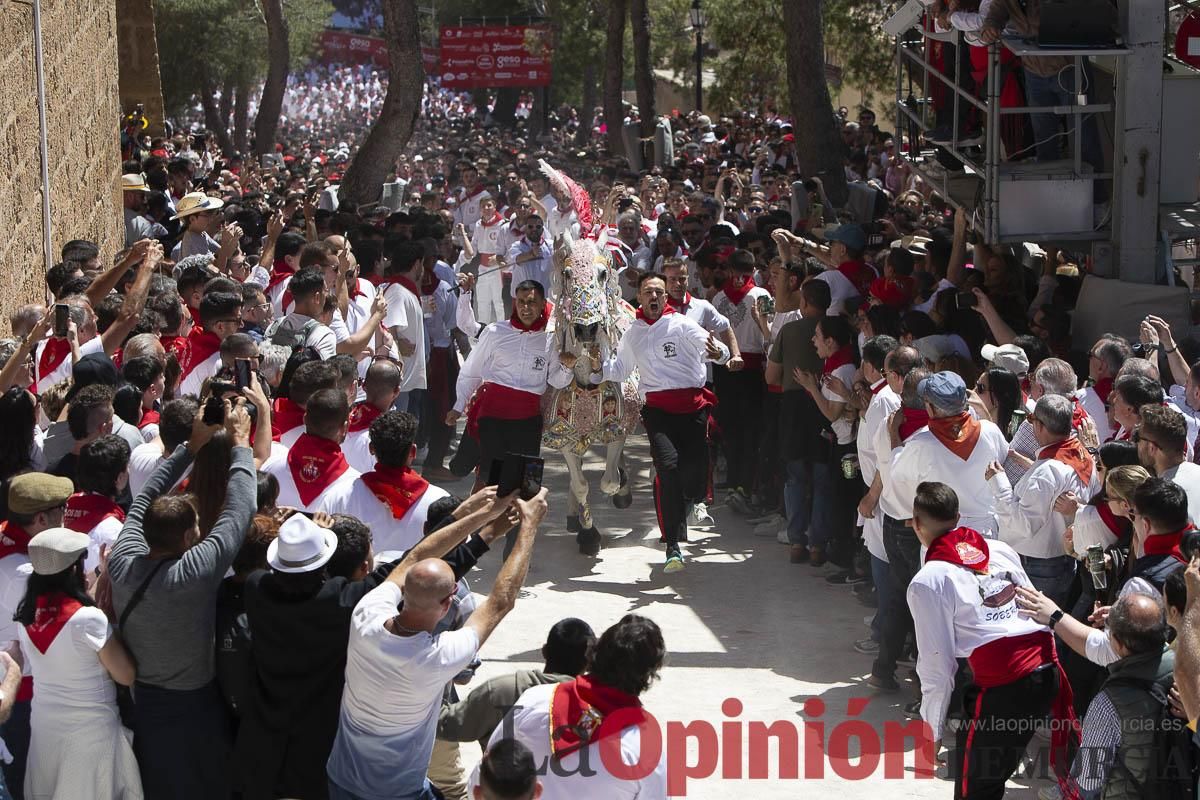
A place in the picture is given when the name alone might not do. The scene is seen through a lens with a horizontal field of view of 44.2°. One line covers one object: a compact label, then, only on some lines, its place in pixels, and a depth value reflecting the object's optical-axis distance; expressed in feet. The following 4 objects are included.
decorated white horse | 31.81
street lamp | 96.99
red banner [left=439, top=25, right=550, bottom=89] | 162.40
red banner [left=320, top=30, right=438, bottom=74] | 218.79
